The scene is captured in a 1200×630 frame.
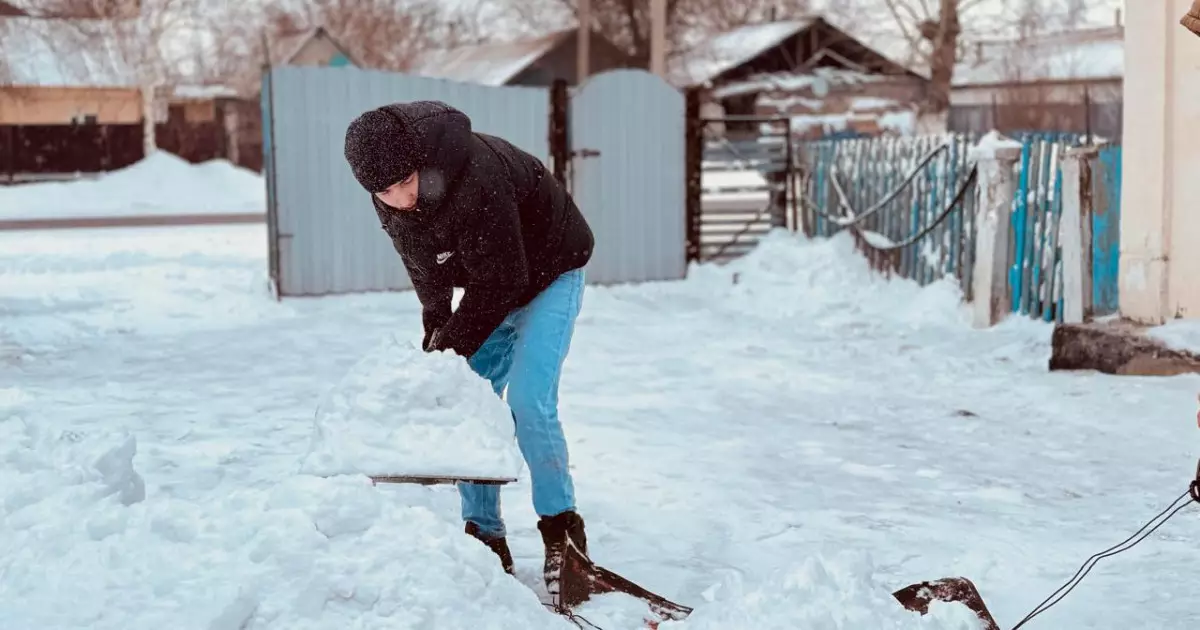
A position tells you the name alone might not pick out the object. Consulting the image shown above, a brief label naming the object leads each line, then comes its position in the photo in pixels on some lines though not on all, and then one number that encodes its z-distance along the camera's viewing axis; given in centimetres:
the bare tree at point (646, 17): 3844
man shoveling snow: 348
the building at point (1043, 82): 3888
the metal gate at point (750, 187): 1333
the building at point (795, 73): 2980
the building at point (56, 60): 3406
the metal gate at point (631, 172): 1188
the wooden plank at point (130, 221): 2119
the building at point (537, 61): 3080
